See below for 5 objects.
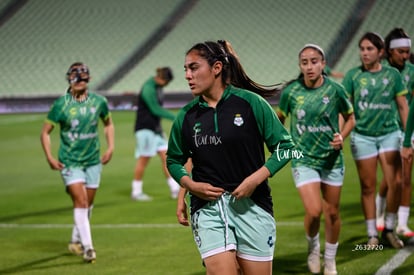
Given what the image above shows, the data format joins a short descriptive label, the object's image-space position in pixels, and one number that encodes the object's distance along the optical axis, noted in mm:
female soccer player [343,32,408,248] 18750
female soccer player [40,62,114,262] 18891
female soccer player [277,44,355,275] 16250
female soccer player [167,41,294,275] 11047
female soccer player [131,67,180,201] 28125
